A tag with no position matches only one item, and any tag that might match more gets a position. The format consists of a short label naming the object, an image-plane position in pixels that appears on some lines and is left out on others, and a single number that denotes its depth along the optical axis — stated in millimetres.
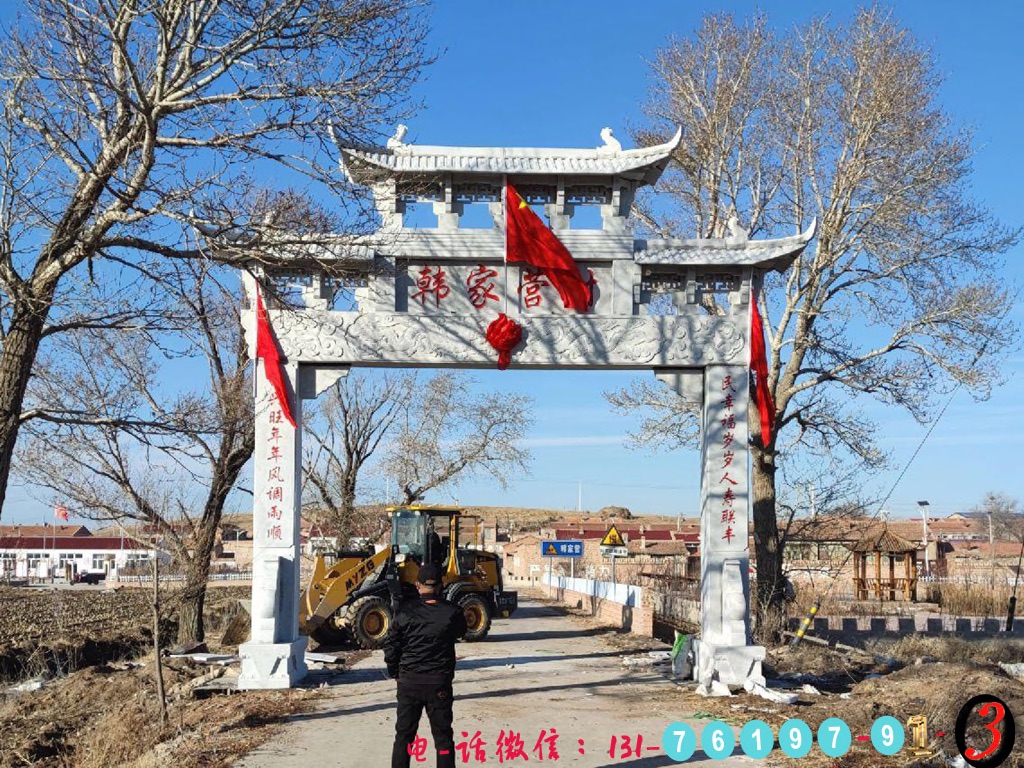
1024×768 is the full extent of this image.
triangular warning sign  25891
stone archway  12938
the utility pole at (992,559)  28973
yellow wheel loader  18028
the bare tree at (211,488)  18234
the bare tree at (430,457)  34062
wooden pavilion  31609
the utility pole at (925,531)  38656
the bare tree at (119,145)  8000
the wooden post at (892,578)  31609
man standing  7473
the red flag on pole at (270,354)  12836
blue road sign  29734
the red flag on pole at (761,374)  13445
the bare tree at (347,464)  31375
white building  69625
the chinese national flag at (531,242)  13023
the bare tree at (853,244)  17984
